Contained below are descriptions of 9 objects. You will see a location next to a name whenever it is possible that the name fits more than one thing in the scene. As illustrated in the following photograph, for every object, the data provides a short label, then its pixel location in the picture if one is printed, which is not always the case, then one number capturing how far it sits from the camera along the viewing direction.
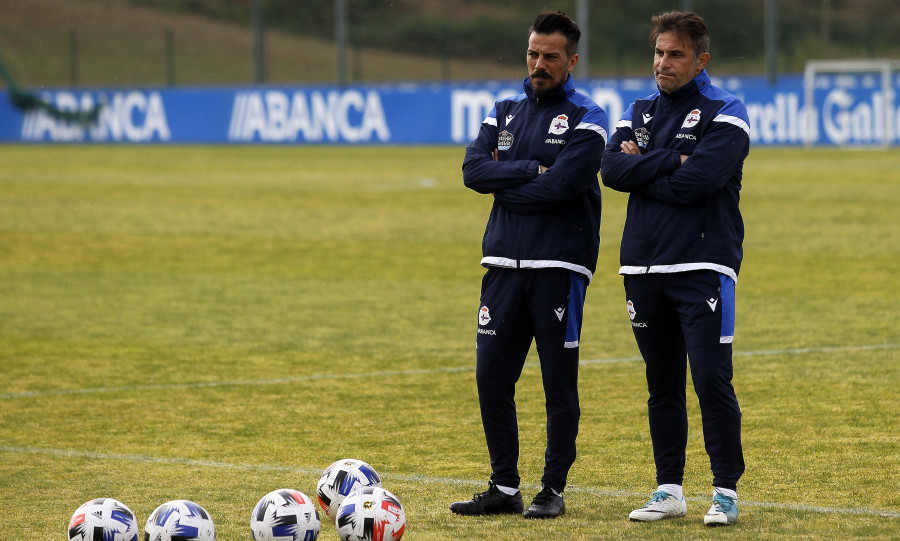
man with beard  11.65
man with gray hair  11.23
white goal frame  66.37
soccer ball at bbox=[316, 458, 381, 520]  11.40
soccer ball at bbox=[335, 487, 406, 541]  10.44
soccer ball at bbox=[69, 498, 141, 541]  10.30
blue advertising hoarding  68.12
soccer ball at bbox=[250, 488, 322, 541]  10.39
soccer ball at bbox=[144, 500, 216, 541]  10.18
